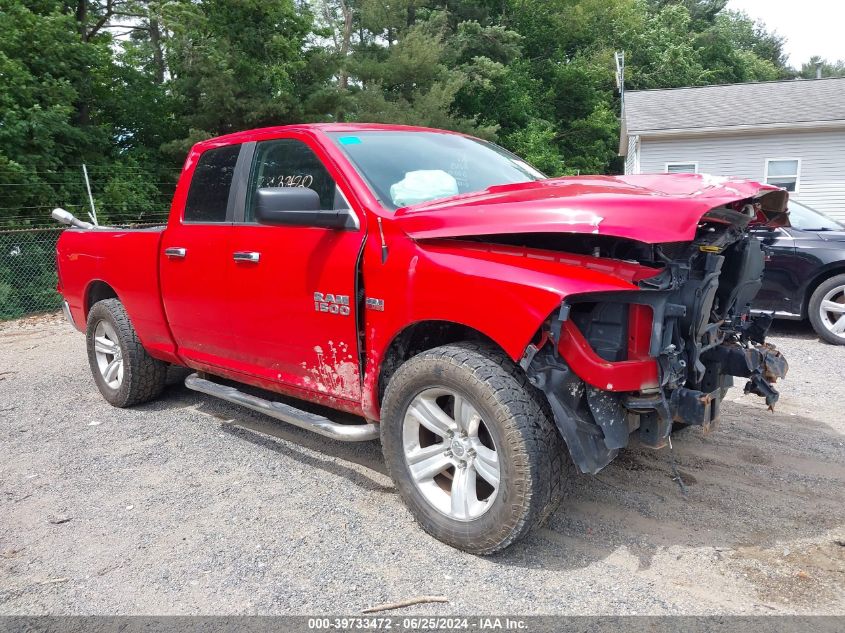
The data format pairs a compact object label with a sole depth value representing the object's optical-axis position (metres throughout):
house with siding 16.69
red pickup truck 2.59
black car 6.95
